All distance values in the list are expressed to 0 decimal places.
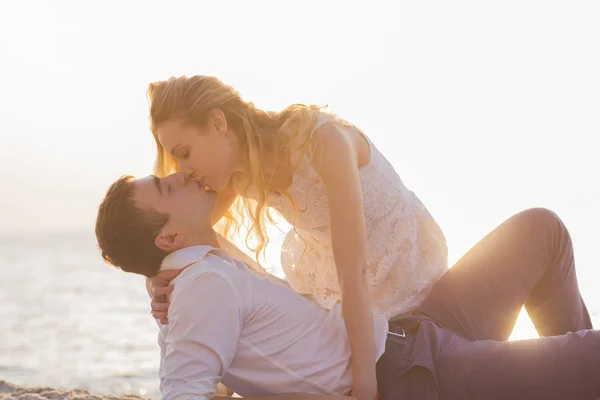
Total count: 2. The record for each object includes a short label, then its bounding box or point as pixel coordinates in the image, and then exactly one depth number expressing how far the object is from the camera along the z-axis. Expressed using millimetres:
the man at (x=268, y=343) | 2406
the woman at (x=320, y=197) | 2957
